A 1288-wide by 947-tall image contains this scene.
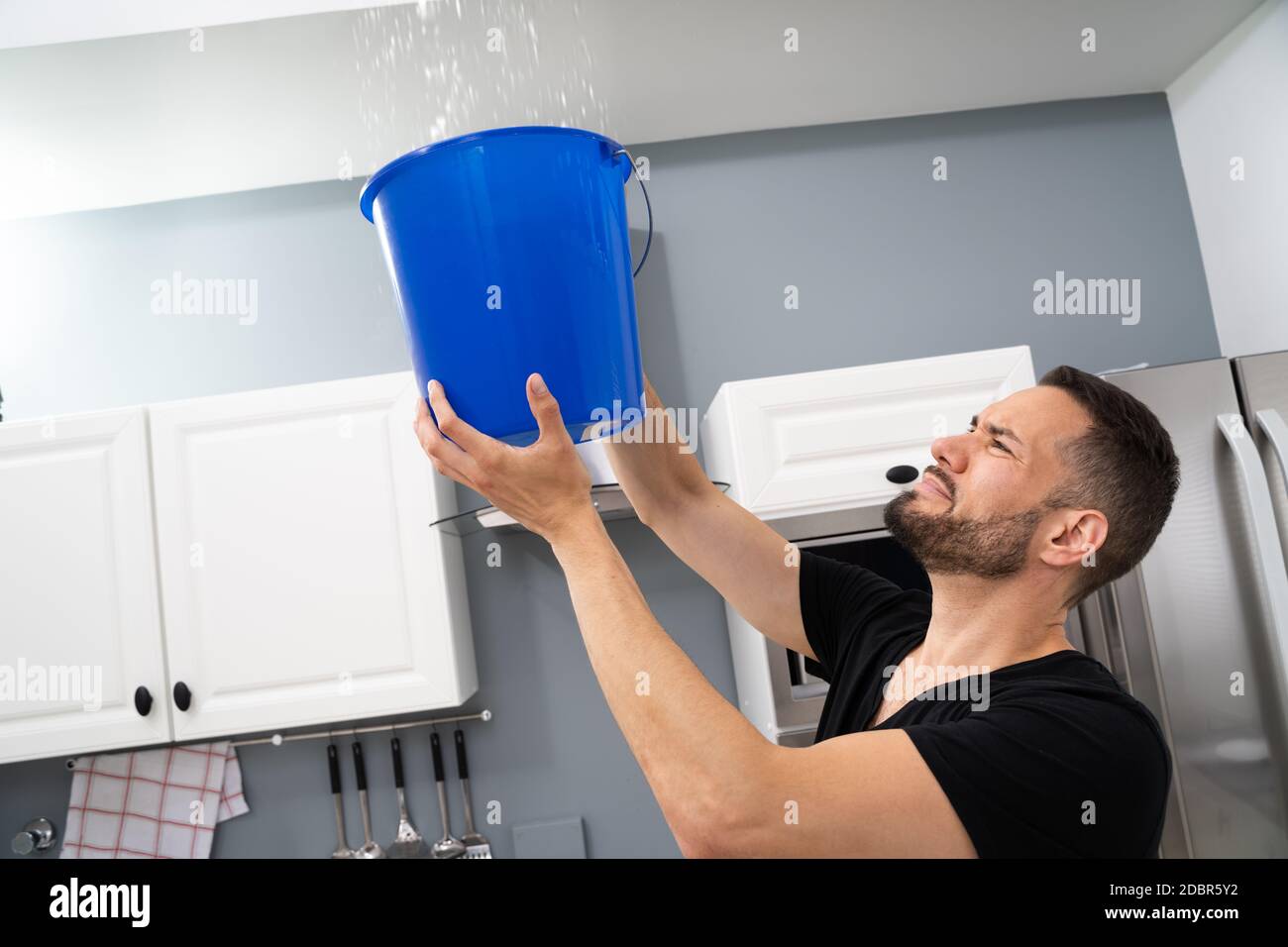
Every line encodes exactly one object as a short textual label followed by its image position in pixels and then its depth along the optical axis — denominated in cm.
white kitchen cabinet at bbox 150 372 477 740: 204
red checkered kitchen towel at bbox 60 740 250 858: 231
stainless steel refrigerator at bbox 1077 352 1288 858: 177
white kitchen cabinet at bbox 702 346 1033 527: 195
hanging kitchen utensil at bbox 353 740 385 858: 230
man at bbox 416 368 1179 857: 75
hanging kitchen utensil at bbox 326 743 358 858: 231
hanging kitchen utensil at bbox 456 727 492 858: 231
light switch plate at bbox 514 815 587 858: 232
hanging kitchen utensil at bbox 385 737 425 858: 227
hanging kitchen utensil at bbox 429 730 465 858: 226
